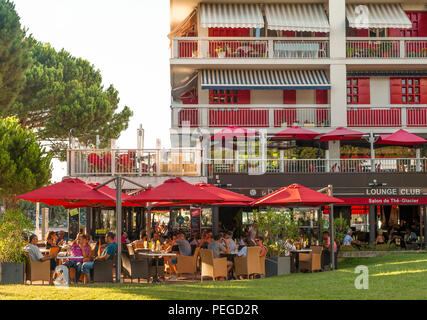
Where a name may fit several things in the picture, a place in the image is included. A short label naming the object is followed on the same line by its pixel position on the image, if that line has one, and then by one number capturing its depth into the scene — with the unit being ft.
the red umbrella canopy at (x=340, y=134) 104.42
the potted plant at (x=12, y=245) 56.95
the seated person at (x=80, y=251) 61.62
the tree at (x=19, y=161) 118.01
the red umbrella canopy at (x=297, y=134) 104.83
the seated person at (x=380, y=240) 99.71
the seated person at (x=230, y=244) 69.82
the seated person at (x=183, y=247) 68.59
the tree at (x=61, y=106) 159.33
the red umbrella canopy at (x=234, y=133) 104.57
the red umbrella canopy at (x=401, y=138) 101.65
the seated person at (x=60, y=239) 83.61
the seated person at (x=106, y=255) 60.34
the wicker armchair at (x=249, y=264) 63.57
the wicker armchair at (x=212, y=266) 61.62
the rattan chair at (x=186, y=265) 67.15
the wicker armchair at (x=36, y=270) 57.77
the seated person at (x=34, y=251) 58.23
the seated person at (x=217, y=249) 64.95
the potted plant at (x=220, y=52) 109.60
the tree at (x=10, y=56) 126.11
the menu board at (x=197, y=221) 106.93
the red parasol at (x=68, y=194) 65.67
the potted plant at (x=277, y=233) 66.49
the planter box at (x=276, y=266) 65.00
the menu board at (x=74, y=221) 101.09
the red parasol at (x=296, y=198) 70.74
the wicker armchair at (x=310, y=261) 68.23
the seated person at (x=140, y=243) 74.46
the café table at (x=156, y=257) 61.67
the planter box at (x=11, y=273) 56.90
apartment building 105.40
